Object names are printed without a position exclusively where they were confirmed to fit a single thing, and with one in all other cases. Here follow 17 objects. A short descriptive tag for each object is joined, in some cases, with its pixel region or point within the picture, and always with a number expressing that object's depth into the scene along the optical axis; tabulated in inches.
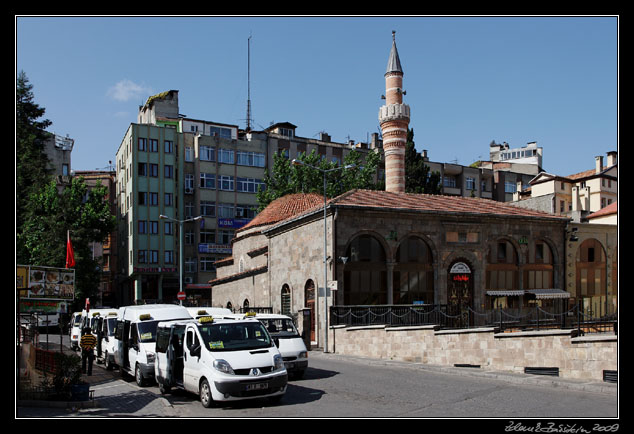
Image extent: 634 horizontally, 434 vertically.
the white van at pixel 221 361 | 530.3
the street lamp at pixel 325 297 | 1194.9
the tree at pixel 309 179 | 2463.1
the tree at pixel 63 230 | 1952.5
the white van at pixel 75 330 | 1236.4
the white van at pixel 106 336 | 920.9
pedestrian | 826.8
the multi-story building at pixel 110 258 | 2979.8
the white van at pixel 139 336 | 716.5
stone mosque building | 1325.0
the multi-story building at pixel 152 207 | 2513.5
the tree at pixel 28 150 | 2025.1
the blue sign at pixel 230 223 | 2691.9
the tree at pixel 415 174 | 2556.6
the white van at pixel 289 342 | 737.6
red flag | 1171.3
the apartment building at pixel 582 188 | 2593.5
